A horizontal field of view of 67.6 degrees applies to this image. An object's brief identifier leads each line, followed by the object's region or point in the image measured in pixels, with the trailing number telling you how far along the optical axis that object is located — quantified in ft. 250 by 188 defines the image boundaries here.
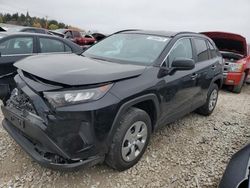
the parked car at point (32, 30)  29.09
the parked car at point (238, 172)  4.91
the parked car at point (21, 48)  11.37
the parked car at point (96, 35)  49.39
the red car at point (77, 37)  45.67
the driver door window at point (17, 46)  12.44
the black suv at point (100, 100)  5.86
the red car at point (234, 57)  19.06
